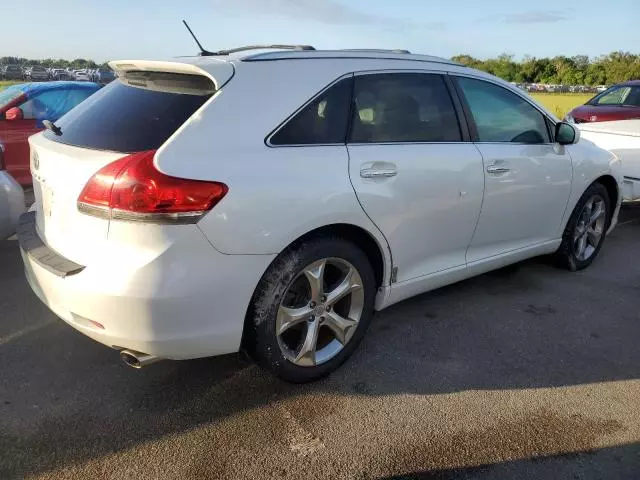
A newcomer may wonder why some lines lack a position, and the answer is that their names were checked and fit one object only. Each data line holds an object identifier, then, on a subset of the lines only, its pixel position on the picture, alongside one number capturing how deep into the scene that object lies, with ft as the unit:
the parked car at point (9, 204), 13.74
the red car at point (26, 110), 24.07
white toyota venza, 8.09
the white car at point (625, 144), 20.58
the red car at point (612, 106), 36.42
